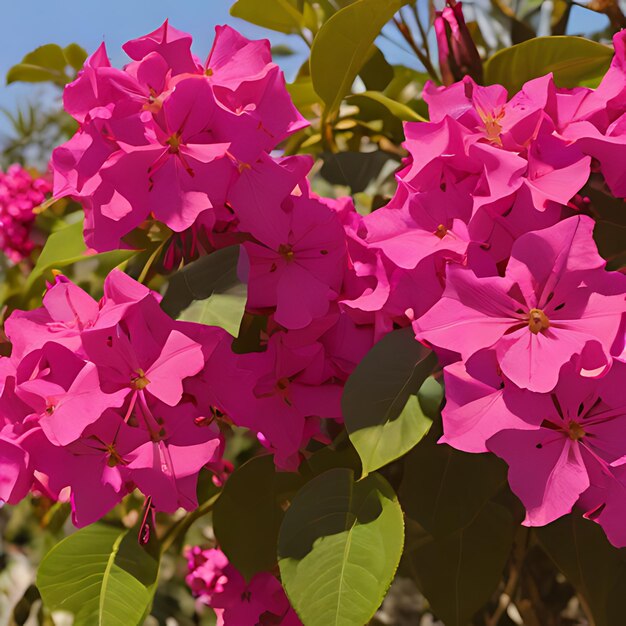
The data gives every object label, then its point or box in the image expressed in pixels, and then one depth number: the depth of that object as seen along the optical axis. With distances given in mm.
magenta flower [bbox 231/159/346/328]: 438
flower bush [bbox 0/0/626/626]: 386
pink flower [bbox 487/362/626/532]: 379
